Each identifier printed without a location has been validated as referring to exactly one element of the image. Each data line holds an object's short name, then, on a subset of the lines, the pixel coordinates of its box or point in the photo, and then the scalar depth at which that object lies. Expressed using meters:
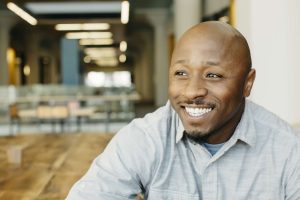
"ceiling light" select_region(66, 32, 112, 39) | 14.46
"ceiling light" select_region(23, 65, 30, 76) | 18.84
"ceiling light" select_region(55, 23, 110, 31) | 12.49
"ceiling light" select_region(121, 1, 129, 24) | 8.63
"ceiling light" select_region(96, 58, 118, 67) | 38.06
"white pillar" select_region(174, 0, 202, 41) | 9.20
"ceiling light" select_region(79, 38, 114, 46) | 18.01
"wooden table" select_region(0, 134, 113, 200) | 1.81
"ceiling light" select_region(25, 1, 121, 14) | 10.11
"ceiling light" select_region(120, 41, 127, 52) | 21.23
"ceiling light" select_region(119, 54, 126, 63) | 32.77
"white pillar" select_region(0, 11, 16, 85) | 14.35
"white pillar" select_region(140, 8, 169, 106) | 14.92
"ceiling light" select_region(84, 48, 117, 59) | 25.34
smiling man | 0.98
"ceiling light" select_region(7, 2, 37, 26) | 8.50
